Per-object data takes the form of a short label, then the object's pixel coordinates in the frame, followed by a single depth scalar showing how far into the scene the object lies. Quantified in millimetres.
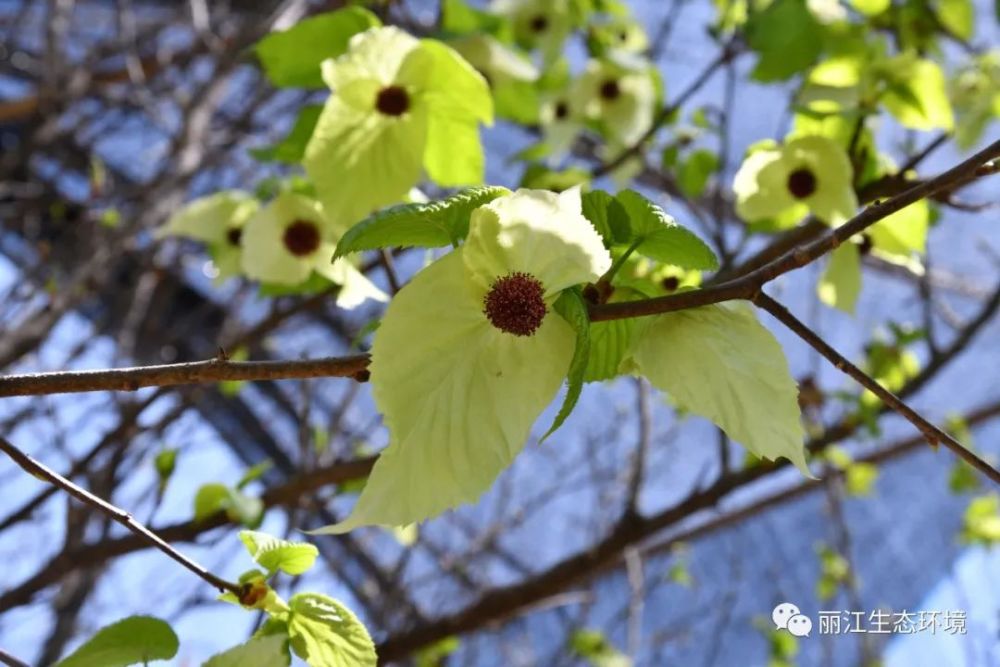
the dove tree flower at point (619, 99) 1342
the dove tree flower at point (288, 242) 856
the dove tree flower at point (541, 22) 1378
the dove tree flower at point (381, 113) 739
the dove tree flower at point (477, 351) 421
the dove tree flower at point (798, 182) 817
